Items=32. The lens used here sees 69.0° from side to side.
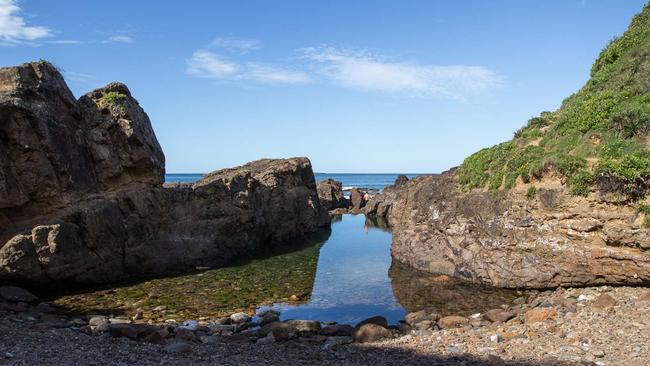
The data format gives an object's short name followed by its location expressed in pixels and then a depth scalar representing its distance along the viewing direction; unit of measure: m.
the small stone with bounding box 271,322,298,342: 14.30
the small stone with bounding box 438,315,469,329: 15.59
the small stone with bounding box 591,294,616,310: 14.94
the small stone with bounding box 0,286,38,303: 17.47
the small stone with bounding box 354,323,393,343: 13.94
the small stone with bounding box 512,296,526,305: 18.33
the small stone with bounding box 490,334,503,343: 12.54
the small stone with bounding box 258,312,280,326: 16.61
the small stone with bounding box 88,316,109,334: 14.49
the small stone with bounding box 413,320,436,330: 15.49
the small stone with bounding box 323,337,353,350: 13.20
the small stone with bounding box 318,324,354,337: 15.07
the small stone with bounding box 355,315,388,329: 15.38
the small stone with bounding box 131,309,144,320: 17.11
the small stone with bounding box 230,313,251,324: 16.92
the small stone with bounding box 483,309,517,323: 15.57
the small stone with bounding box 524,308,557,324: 14.62
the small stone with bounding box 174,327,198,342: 14.08
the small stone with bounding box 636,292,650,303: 14.93
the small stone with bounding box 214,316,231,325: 16.70
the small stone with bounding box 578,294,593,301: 16.74
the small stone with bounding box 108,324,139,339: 13.55
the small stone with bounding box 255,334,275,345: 13.99
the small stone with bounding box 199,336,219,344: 13.82
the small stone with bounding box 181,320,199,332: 15.87
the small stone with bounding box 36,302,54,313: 17.30
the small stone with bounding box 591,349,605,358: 10.88
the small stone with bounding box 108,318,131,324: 16.17
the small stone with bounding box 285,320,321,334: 14.98
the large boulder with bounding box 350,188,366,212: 66.38
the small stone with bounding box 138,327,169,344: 13.37
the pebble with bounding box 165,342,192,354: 12.02
